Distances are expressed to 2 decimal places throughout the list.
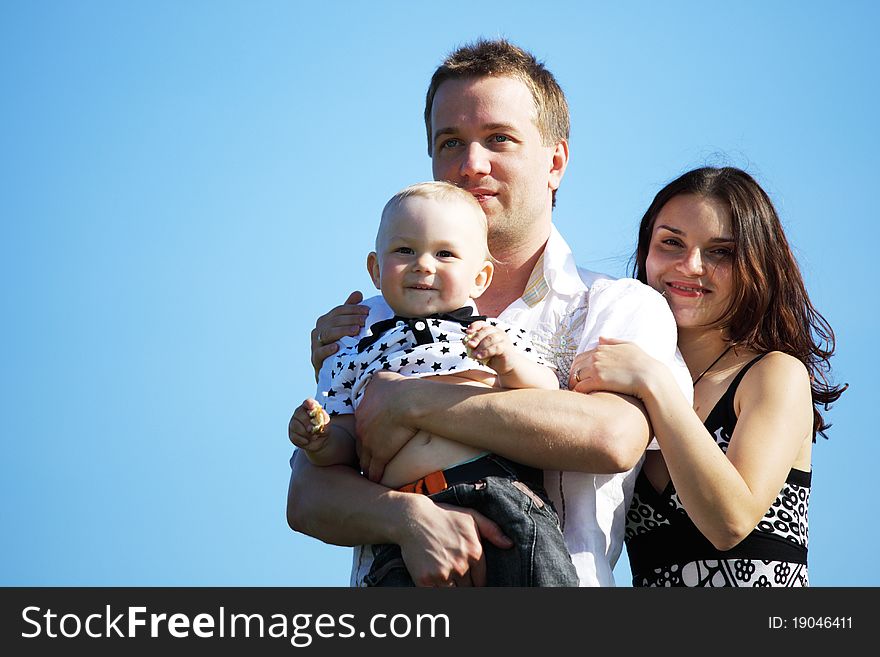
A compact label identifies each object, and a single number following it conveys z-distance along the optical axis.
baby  7.43
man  7.57
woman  8.08
